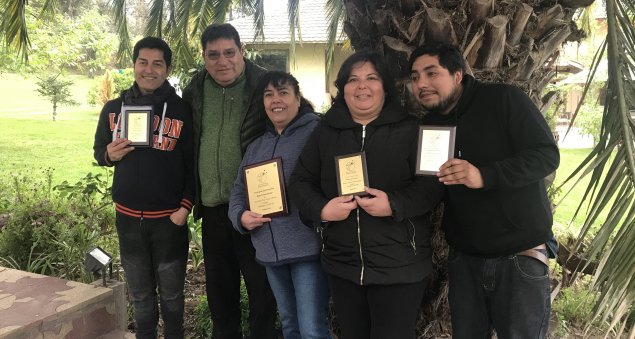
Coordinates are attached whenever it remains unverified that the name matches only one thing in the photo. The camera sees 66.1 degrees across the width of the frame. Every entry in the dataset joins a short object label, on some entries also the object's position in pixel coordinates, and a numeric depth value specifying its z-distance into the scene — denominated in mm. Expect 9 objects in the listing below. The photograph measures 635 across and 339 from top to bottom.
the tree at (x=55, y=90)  16062
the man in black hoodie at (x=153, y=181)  2807
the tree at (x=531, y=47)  1800
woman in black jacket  2057
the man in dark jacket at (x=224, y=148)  2818
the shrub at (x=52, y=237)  4379
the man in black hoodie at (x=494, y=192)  1937
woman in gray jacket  2430
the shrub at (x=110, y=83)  15445
